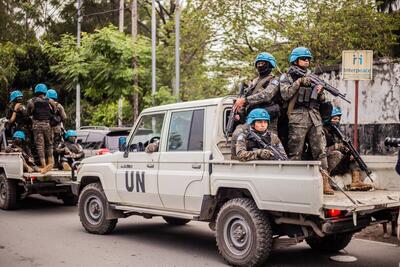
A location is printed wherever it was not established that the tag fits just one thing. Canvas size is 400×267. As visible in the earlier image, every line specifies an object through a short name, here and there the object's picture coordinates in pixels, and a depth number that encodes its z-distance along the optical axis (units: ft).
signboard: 30.04
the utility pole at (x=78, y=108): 92.63
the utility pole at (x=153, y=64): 64.64
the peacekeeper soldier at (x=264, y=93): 22.68
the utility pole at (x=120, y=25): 82.83
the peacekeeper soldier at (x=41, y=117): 38.09
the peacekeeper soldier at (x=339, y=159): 23.63
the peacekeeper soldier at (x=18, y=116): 39.78
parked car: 42.98
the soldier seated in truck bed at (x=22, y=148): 38.52
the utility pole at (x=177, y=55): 62.75
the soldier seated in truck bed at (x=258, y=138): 21.57
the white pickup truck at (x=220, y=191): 19.11
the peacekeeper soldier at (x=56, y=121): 39.32
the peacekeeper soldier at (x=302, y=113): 22.13
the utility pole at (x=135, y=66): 64.43
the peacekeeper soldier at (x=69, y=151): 39.93
